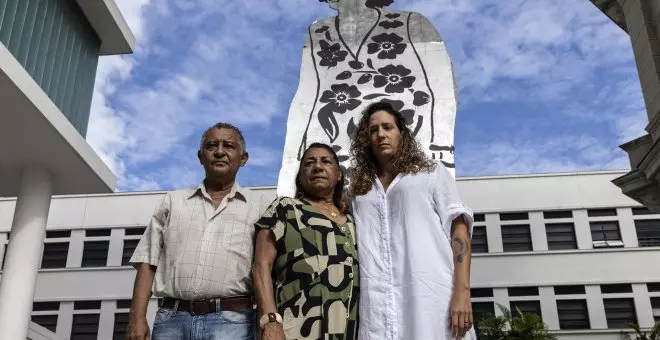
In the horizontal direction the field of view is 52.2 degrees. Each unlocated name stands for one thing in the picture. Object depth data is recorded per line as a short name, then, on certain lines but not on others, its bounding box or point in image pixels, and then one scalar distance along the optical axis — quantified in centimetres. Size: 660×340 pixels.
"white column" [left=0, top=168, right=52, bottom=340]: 882
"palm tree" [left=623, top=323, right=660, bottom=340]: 1953
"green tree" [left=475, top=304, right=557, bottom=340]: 1930
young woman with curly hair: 264
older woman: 264
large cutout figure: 732
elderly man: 282
